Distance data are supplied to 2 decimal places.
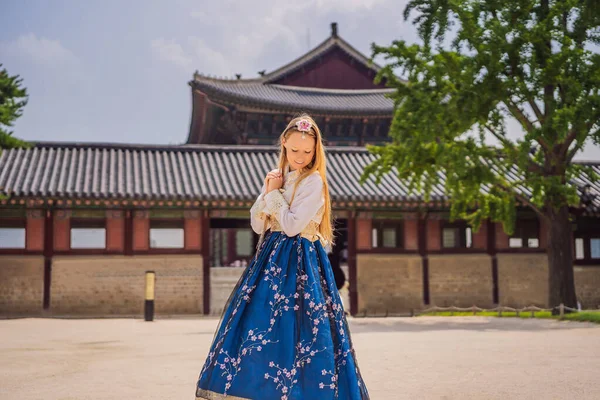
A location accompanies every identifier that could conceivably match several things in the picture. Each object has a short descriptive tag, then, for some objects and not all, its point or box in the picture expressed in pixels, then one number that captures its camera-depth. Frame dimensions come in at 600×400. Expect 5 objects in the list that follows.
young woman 3.81
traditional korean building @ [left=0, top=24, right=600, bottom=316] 17.98
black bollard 15.98
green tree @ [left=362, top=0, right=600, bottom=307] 14.02
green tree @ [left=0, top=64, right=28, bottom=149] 16.33
